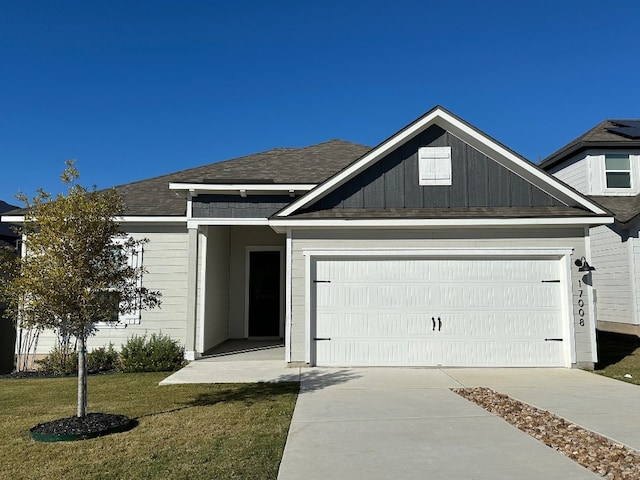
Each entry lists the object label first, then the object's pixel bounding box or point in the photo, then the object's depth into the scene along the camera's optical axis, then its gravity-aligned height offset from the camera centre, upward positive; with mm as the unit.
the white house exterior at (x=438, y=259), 9641 +487
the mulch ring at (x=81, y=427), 5395 -1672
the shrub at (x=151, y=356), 9961 -1530
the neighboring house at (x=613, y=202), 14070 +2596
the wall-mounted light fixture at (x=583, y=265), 9438 +356
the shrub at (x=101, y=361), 10258 -1667
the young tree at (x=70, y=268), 5590 +173
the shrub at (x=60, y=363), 10062 -1687
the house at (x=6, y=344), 11242 -1438
